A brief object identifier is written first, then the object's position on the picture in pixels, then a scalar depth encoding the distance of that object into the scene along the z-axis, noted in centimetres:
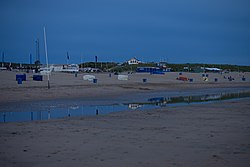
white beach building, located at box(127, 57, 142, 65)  14479
